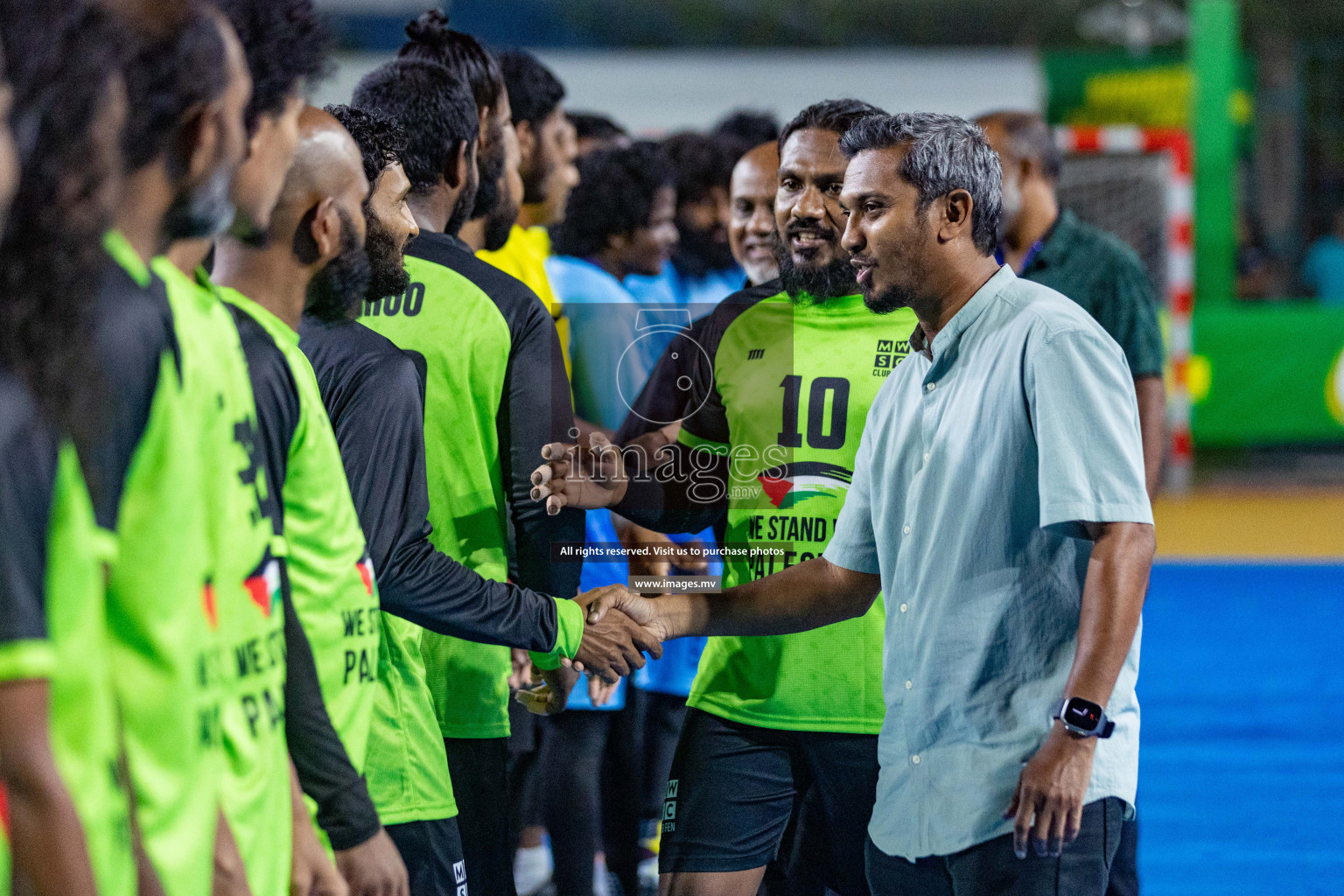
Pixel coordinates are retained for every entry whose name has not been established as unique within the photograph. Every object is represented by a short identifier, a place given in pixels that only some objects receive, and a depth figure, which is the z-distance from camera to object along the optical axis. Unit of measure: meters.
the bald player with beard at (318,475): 3.65
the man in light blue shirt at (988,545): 4.56
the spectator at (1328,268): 27.53
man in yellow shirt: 8.80
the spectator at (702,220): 12.78
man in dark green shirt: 8.84
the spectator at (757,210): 8.22
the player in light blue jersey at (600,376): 7.83
